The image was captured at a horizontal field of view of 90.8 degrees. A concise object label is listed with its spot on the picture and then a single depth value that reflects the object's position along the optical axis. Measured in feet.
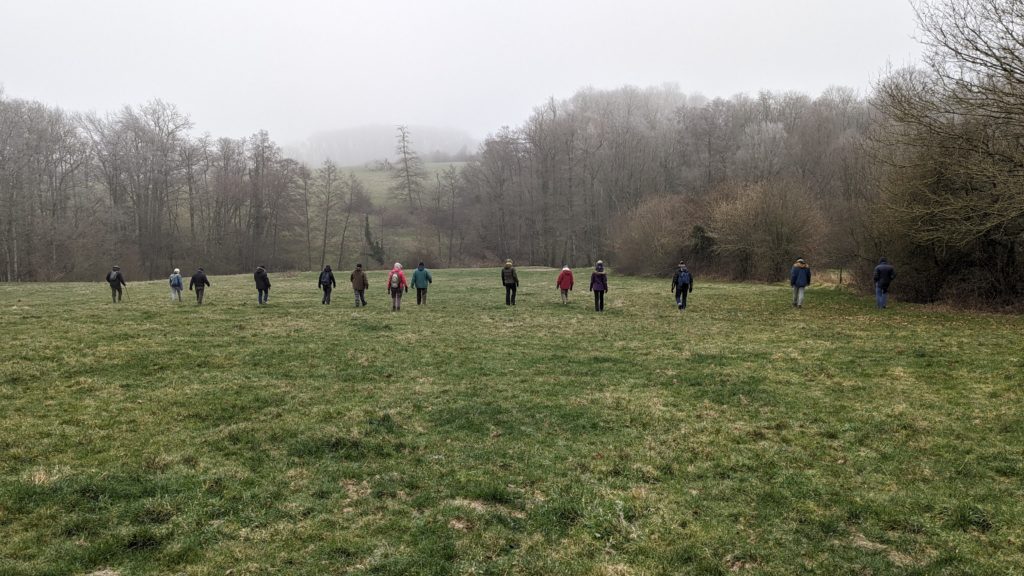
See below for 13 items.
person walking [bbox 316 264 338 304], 69.97
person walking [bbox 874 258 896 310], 60.59
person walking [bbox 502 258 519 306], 69.41
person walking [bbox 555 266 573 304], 71.06
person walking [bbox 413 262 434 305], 70.03
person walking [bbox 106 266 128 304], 66.13
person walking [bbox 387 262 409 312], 63.46
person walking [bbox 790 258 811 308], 64.34
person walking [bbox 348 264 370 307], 68.85
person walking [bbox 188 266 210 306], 64.75
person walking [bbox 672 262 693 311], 65.31
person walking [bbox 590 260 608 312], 64.67
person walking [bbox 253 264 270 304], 66.23
